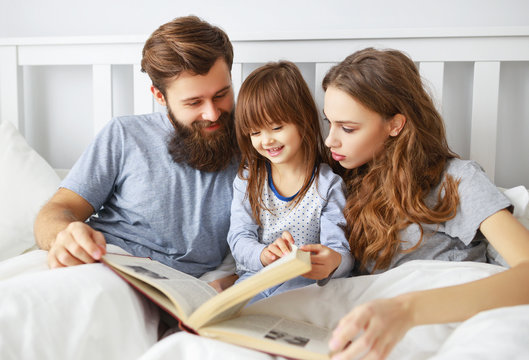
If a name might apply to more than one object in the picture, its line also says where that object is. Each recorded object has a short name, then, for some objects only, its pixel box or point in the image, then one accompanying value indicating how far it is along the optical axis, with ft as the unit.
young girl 3.31
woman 3.02
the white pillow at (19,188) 3.80
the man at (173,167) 3.63
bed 2.01
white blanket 1.76
